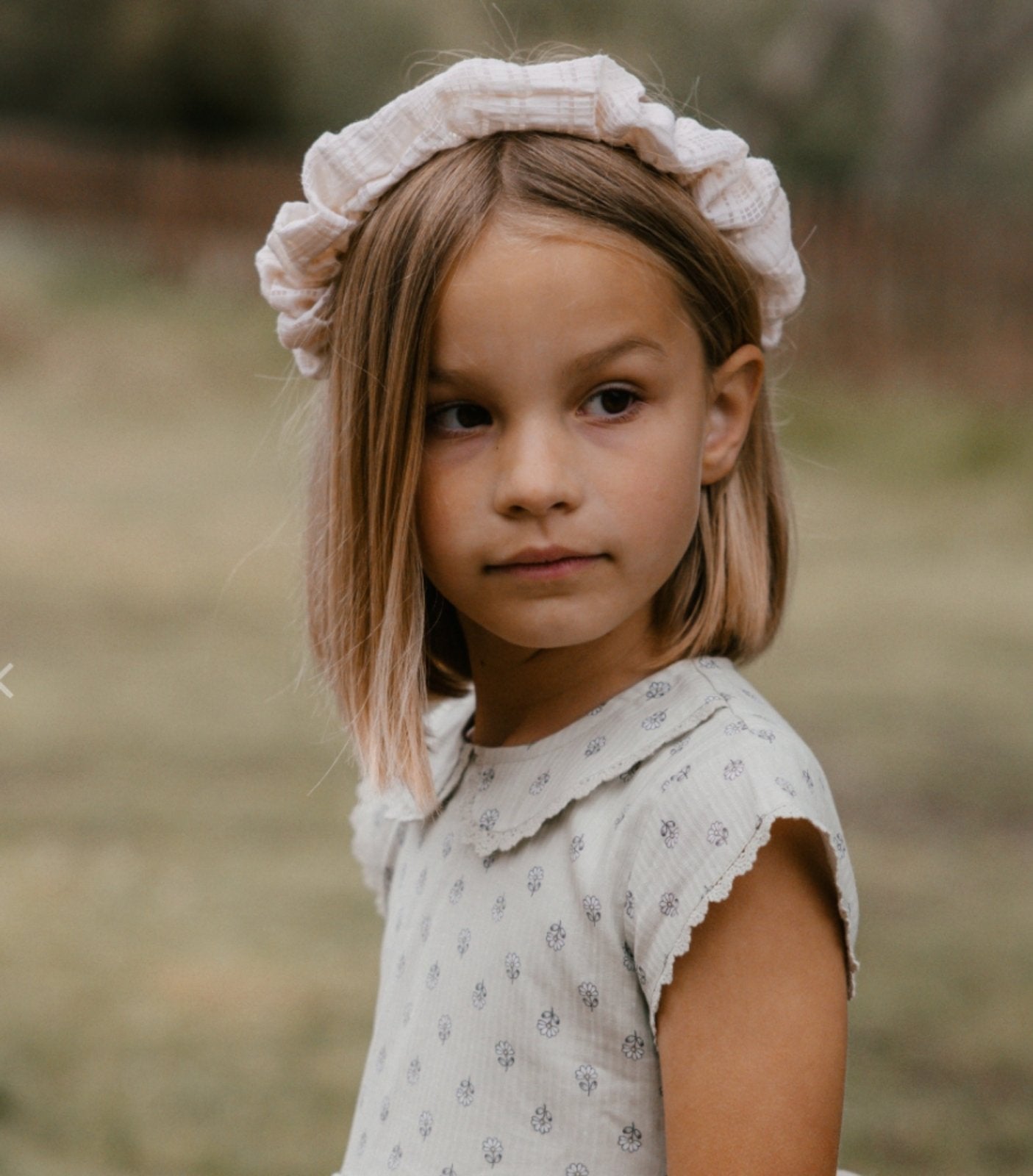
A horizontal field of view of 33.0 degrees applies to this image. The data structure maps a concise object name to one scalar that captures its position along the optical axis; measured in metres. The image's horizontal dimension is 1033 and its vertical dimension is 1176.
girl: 1.08
